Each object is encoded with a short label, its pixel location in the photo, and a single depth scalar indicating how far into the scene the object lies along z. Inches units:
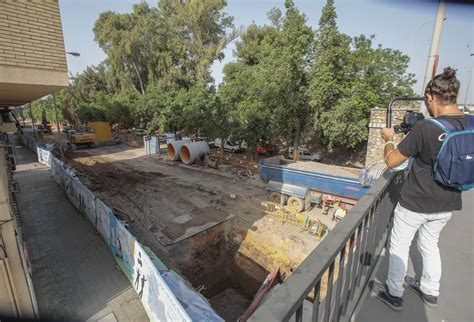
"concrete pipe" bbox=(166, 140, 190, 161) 906.7
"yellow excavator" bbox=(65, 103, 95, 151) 1156.9
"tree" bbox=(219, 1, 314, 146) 581.6
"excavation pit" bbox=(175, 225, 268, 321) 411.4
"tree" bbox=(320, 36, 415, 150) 572.1
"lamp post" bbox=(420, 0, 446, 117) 152.8
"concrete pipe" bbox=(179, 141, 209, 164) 850.8
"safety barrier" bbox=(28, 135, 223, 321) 193.2
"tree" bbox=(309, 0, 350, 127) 549.0
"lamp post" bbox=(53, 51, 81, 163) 567.5
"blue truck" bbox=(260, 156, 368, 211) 456.2
